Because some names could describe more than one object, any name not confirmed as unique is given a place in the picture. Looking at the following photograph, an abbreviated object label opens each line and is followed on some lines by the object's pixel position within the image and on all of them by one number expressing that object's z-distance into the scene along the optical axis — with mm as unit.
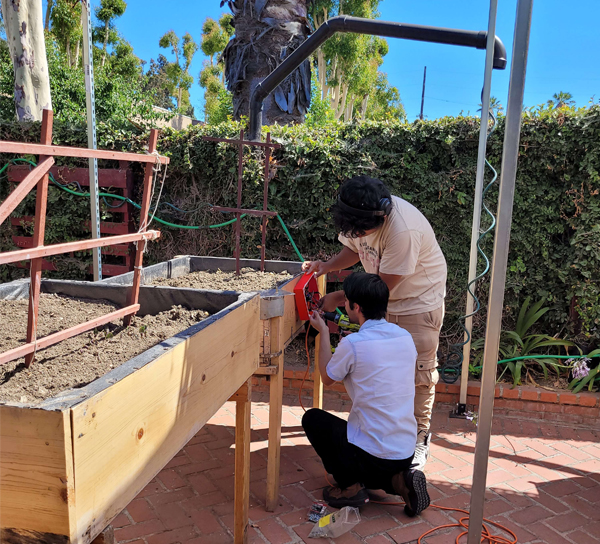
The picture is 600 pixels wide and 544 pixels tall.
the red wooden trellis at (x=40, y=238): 1522
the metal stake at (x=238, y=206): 3249
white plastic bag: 2457
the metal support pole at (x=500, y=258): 1597
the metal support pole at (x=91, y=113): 3406
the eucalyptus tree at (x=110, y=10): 21344
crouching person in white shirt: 2496
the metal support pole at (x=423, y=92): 38094
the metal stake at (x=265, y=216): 3343
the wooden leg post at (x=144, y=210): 2102
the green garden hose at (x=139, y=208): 4515
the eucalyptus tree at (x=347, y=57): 23812
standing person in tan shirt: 2670
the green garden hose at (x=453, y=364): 4180
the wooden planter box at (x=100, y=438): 1110
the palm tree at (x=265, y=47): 6609
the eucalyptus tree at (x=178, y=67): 39469
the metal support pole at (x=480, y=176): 3323
